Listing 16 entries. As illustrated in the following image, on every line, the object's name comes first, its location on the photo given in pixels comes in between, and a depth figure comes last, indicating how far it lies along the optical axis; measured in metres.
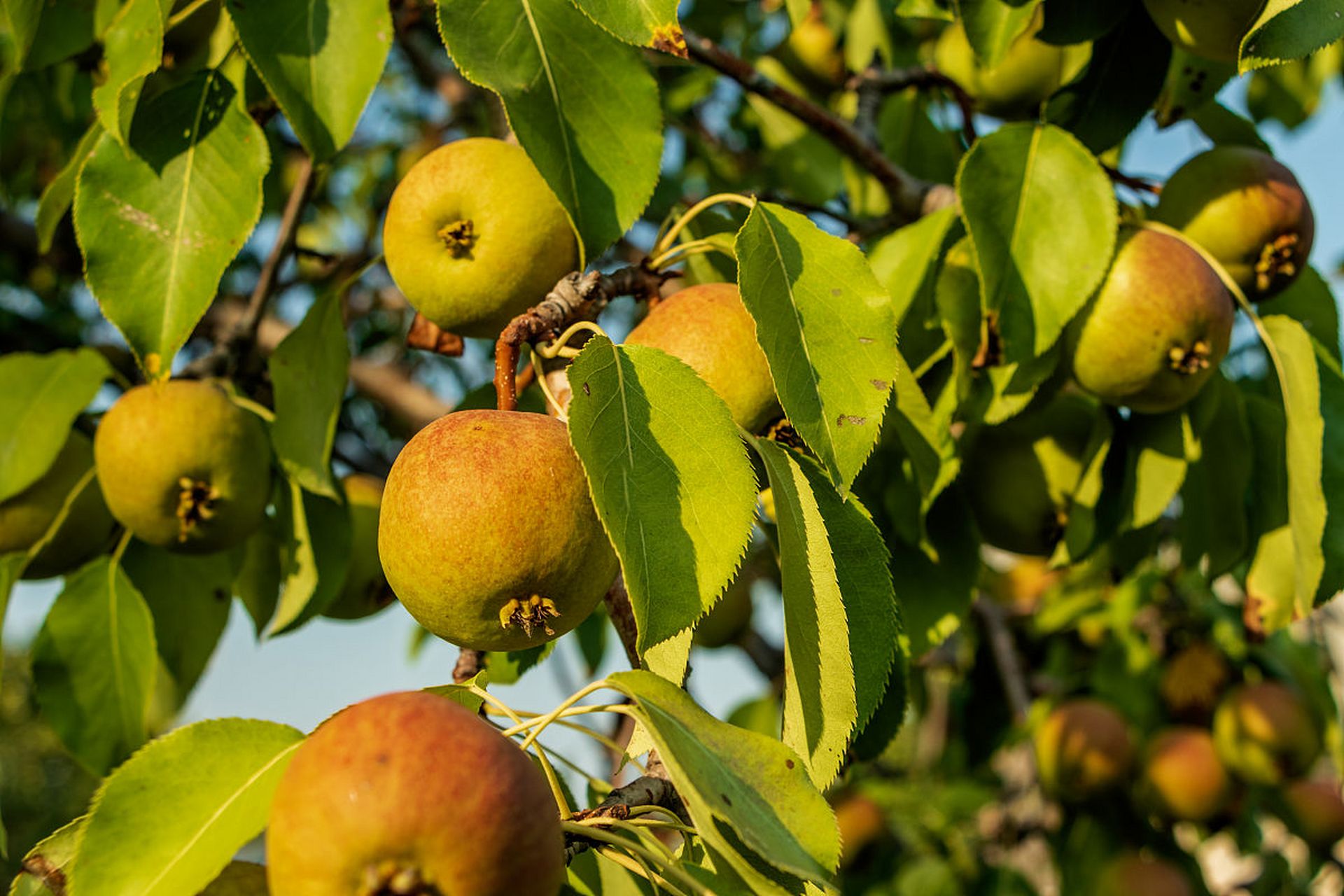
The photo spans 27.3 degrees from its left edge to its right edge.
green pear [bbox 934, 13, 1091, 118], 0.78
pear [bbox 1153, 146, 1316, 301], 0.75
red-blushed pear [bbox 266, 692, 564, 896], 0.56
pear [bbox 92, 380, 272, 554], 0.74
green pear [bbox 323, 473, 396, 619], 0.82
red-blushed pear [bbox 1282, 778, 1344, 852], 1.25
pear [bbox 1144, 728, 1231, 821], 1.05
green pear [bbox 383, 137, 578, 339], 0.67
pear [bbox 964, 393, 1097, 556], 0.77
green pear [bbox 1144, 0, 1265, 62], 0.70
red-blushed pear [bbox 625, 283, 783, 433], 0.65
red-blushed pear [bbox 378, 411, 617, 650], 0.60
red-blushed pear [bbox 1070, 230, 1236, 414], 0.72
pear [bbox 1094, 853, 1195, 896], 1.09
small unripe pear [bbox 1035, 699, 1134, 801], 1.07
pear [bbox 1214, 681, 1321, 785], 1.06
